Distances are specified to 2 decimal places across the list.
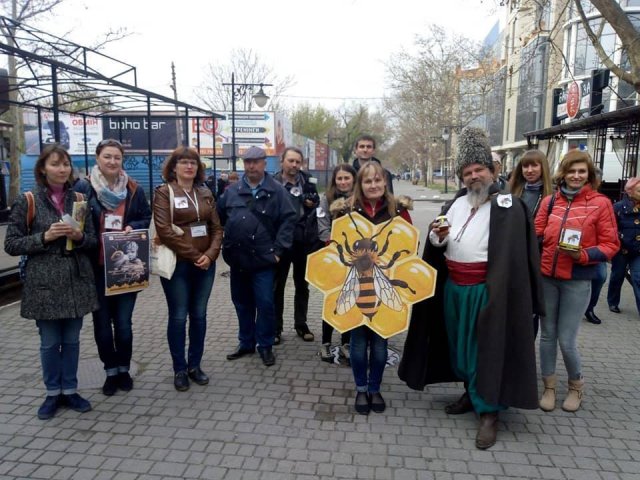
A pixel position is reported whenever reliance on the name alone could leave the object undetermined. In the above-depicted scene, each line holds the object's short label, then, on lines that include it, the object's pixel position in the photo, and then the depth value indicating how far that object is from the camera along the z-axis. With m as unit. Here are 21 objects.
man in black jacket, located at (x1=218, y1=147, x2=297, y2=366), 4.21
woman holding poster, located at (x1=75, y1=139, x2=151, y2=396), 3.63
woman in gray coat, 3.34
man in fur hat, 3.08
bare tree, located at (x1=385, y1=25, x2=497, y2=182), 33.84
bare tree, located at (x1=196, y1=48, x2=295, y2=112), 36.78
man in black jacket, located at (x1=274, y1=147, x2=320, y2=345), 4.71
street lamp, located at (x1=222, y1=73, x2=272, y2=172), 19.36
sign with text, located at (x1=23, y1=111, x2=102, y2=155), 26.75
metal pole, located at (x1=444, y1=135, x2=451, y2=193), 31.23
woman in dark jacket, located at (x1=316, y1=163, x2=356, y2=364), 4.27
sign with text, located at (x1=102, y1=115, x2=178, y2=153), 21.45
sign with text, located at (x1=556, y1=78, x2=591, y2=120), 13.32
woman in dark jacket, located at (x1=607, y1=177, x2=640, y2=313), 5.80
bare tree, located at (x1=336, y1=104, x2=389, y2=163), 59.56
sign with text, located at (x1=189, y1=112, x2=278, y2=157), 28.30
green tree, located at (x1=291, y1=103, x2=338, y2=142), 54.81
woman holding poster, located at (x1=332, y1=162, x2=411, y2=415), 3.49
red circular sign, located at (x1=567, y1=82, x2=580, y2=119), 14.27
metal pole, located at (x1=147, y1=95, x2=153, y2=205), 9.34
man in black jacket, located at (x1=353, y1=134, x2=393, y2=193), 5.09
